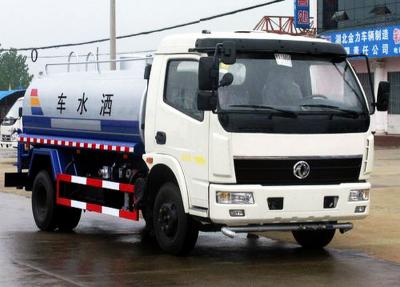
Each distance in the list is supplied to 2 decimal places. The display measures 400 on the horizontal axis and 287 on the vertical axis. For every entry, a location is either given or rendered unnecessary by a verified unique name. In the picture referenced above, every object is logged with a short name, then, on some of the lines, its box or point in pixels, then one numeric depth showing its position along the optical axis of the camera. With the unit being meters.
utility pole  26.60
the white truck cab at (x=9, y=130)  30.86
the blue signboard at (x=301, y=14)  39.75
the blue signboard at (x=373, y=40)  37.59
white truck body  9.48
